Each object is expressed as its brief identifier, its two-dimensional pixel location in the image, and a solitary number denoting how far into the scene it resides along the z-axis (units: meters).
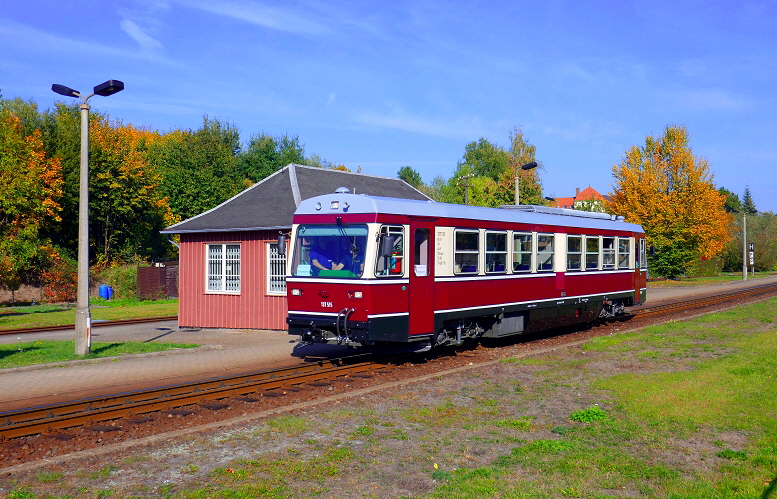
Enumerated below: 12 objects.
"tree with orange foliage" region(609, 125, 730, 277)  49.69
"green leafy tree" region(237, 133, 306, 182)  69.75
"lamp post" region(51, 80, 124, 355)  14.97
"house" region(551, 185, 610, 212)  47.58
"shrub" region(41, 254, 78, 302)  39.22
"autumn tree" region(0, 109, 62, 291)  33.28
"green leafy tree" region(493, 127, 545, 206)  40.06
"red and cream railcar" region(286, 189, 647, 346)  13.20
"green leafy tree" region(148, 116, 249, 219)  54.62
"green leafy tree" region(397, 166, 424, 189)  112.56
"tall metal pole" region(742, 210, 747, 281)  61.36
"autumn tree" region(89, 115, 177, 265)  46.66
